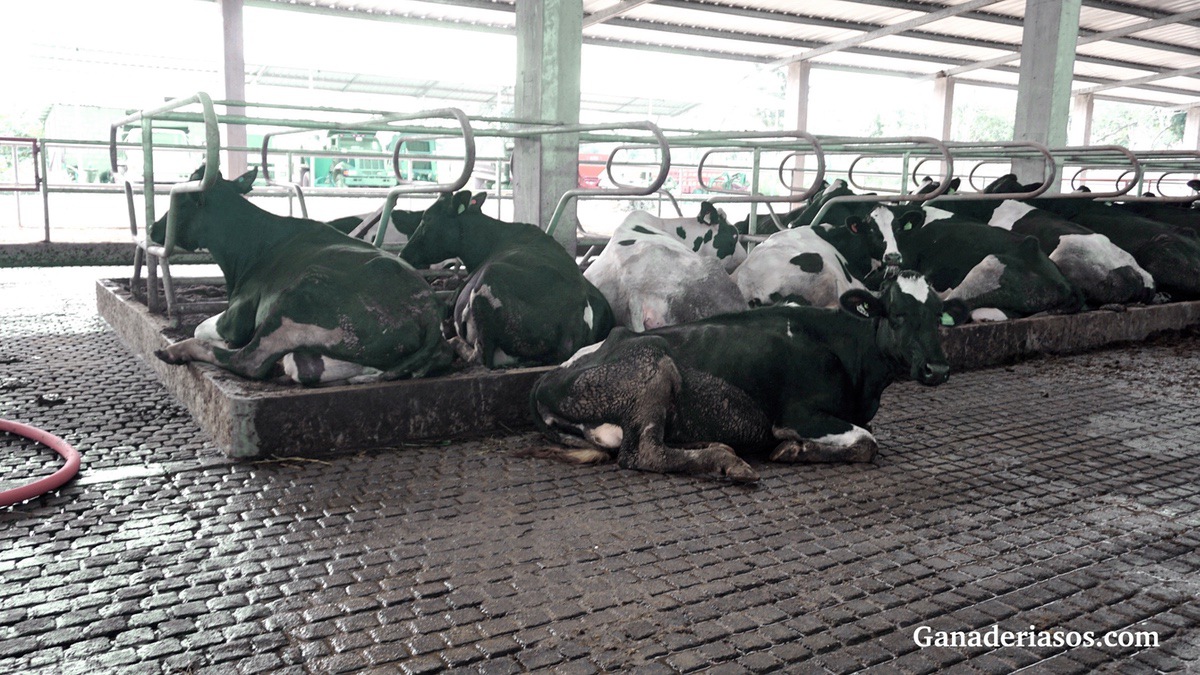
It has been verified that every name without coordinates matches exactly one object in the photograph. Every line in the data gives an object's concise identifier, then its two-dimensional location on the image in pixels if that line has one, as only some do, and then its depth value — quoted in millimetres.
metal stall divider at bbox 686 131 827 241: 6612
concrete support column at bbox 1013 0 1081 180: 12195
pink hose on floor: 3430
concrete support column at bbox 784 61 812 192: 23469
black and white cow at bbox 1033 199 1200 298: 8609
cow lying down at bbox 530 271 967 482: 4168
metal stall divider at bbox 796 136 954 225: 7147
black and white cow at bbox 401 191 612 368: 5227
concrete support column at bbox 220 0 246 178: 16391
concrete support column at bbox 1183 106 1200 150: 32500
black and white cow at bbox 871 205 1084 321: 7312
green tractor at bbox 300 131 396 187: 24406
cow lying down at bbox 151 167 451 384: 4555
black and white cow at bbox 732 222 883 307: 6727
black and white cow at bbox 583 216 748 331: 6078
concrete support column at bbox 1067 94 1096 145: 29953
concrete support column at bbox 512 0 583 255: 7652
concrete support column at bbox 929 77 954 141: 26031
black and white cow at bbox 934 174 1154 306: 7988
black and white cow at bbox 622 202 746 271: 7766
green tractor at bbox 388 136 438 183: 23661
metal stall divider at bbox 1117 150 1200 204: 9234
